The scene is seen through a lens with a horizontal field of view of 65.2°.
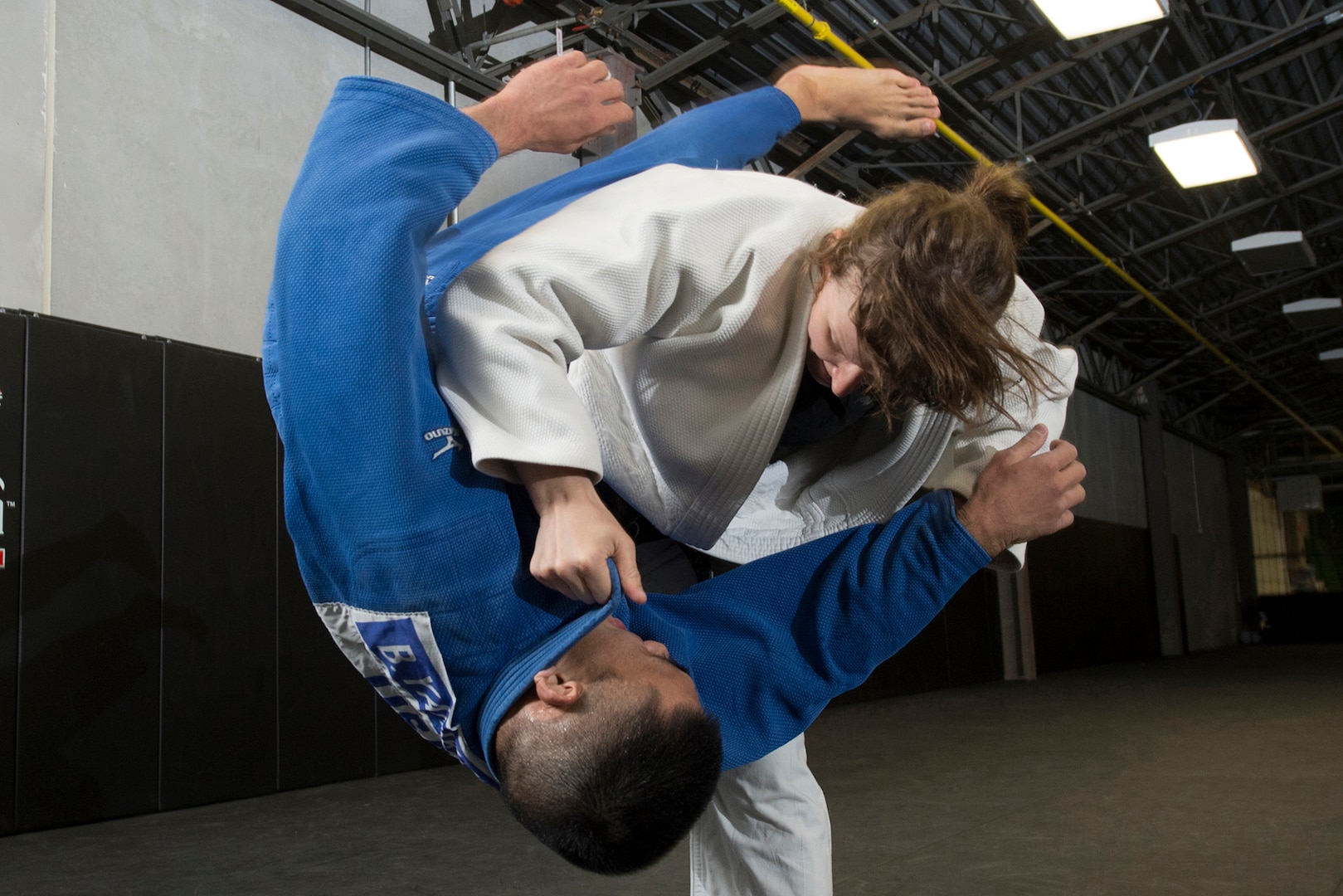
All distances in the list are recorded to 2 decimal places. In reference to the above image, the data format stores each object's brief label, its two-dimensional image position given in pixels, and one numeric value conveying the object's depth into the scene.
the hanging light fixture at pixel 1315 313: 10.02
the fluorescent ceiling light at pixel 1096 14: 5.35
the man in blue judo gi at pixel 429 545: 1.05
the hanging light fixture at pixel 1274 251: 8.24
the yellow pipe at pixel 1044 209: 5.53
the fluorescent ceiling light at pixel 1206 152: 6.79
